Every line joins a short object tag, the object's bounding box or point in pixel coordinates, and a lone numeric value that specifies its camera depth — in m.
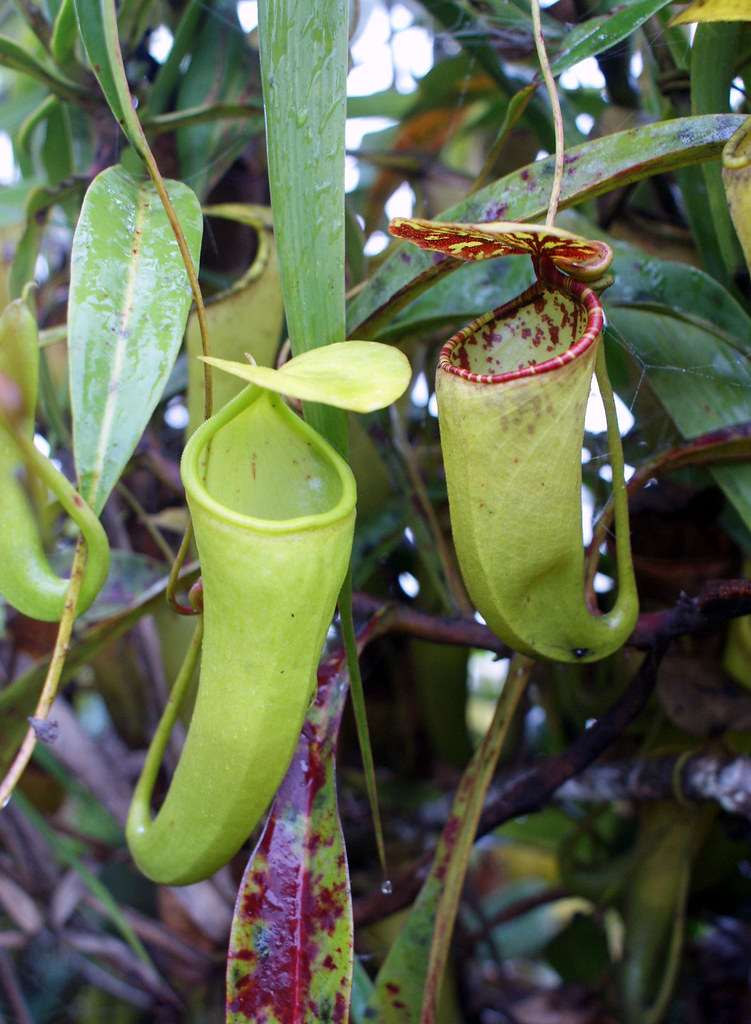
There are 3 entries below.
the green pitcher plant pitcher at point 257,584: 0.40
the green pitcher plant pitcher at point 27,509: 0.43
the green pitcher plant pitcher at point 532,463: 0.41
